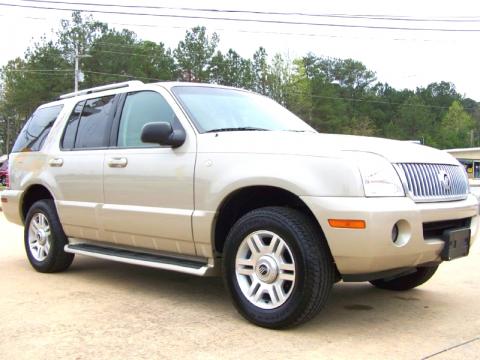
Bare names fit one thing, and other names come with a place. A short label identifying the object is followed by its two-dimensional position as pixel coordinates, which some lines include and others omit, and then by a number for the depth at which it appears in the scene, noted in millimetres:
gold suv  3945
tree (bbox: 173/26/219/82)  66125
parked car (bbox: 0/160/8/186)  30775
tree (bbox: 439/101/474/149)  100250
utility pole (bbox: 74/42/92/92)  41219
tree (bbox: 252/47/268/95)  66038
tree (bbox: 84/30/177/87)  63844
